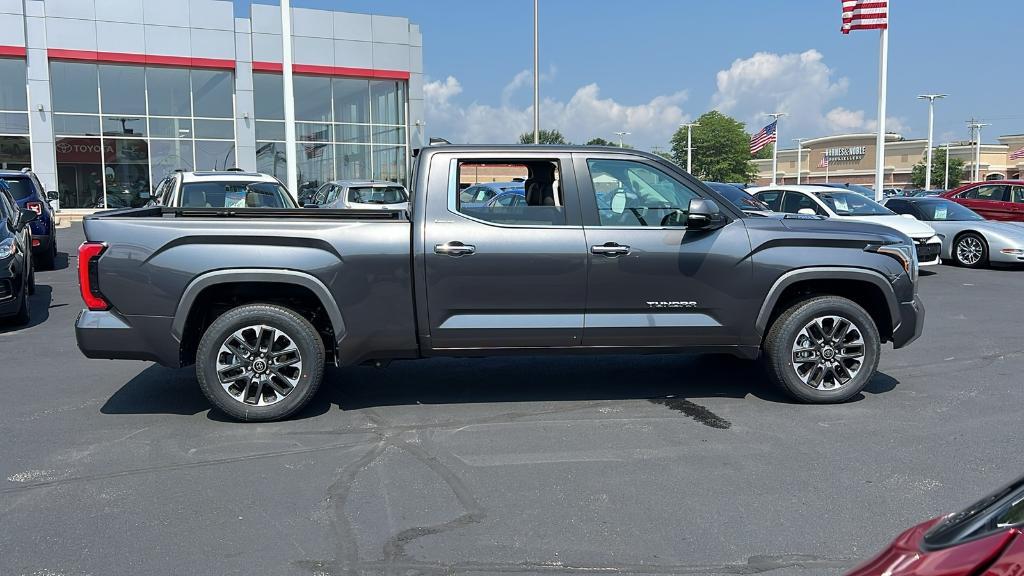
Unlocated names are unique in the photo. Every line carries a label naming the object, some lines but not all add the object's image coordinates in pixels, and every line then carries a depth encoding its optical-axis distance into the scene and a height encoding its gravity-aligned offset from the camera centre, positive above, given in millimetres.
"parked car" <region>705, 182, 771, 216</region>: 14045 +60
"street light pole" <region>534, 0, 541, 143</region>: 27375 +3593
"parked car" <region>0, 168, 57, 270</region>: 15211 -85
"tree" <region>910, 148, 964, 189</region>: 79875 +2596
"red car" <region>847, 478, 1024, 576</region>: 1604 -696
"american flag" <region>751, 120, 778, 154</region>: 37781 +2793
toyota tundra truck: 5629 -553
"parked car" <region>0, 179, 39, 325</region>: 9320 -668
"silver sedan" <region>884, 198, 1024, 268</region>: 15945 -655
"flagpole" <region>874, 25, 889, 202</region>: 22906 +2538
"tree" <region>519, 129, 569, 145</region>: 112500 +8974
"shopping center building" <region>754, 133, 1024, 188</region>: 81750 +4159
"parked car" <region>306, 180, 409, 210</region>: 17812 +177
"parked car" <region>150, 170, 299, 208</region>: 12242 +181
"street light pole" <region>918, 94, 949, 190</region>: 60769 +6301
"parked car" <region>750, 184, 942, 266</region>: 14875 -151
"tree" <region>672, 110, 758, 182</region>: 97188 +5736
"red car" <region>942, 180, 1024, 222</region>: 19125 -4
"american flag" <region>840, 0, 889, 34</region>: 22062 +4847
